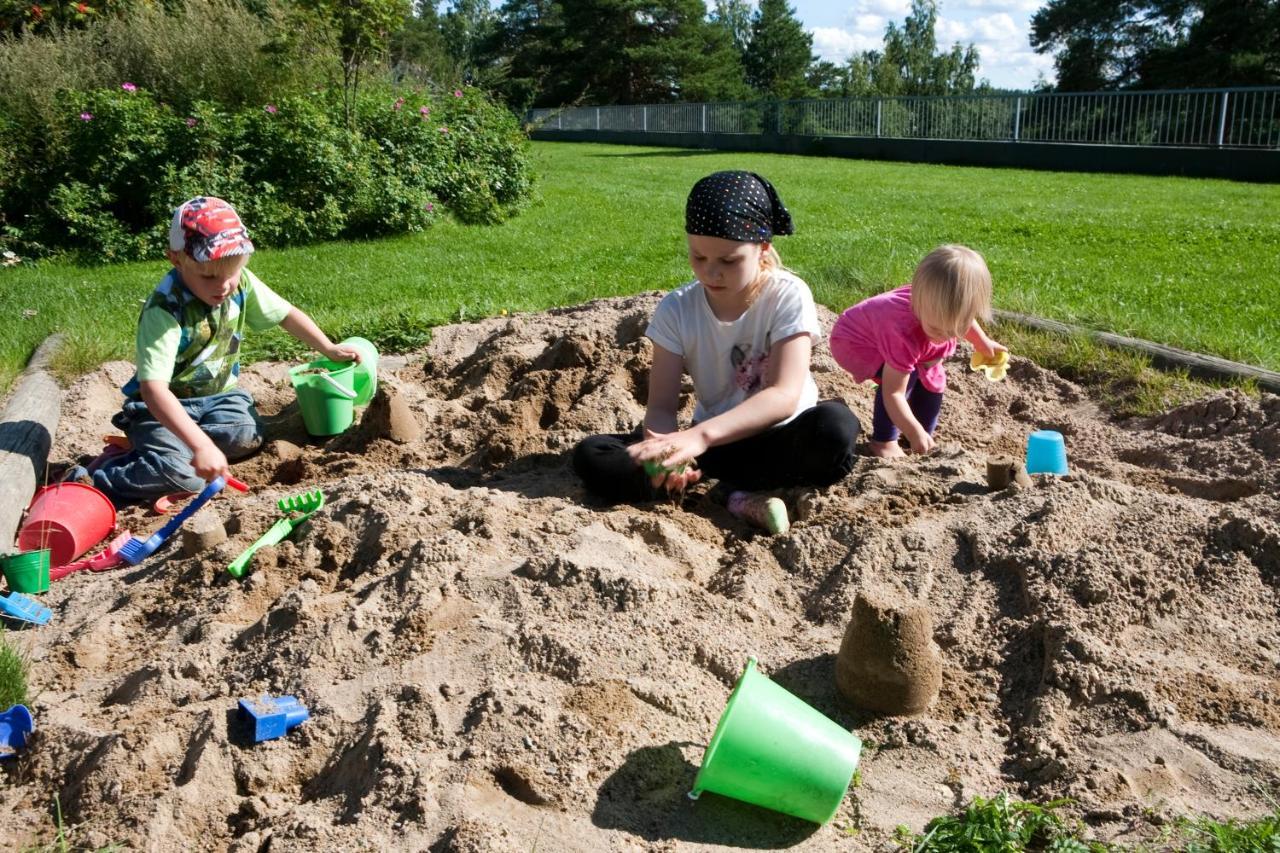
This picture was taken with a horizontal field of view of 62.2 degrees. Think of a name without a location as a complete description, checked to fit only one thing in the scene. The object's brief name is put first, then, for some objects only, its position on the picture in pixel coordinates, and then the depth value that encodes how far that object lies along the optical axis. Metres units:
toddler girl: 3.55
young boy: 3.71
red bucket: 3.32
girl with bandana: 3.02
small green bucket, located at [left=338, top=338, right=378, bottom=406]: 4.40
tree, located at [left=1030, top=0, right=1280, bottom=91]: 28.23
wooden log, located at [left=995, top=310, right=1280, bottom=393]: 4.06
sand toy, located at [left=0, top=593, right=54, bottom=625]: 2.86
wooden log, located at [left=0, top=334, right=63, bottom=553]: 3.54
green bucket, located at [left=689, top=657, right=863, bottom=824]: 1.88
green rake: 2.81
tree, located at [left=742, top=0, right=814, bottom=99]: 54.53
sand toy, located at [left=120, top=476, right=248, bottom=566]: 3.21
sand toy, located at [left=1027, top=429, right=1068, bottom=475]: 3.46
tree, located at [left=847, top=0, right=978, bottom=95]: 42.25
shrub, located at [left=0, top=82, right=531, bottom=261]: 9.09
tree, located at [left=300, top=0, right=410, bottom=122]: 9.63
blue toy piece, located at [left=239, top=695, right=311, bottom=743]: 2.12
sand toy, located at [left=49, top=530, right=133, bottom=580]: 3.22
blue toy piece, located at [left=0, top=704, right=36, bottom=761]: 2.25
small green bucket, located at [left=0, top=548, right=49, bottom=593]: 3.08
